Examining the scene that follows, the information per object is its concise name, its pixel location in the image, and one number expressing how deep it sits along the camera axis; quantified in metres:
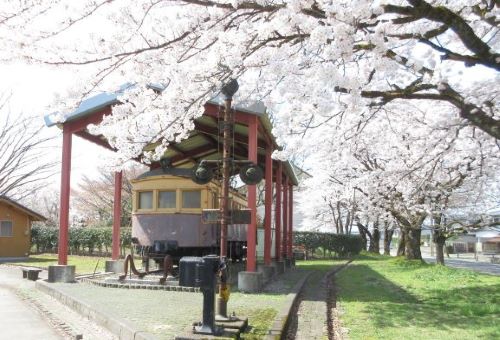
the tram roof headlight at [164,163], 13.10
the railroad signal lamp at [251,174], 7.34
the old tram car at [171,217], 12.36
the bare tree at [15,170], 22.69
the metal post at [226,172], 6.82
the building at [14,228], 25.64
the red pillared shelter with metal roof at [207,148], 11.33
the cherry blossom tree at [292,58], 4.64
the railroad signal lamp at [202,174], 7.32
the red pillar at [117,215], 14.76
